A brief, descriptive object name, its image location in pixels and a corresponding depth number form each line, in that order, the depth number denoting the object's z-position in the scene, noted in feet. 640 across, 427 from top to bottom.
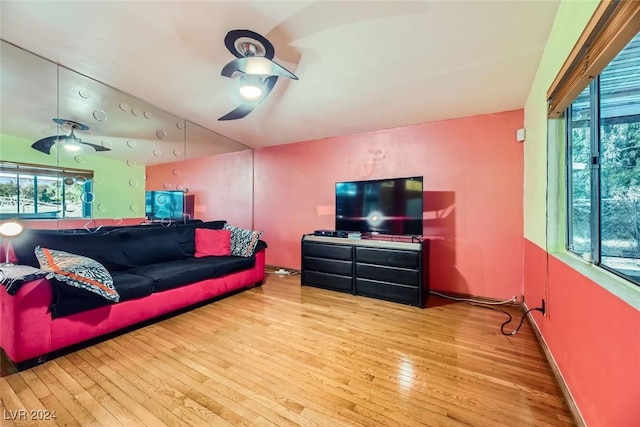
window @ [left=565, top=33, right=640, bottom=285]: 3.49
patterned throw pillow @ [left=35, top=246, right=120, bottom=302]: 5.96
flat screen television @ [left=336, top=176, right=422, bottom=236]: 9.63
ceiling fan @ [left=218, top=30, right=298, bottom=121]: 5.30
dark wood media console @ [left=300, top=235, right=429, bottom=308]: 9.16
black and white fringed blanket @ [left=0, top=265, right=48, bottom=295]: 5.35
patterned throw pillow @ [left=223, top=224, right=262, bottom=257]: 11.14
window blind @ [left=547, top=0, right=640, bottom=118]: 3.07
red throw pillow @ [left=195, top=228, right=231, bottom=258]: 11.21
